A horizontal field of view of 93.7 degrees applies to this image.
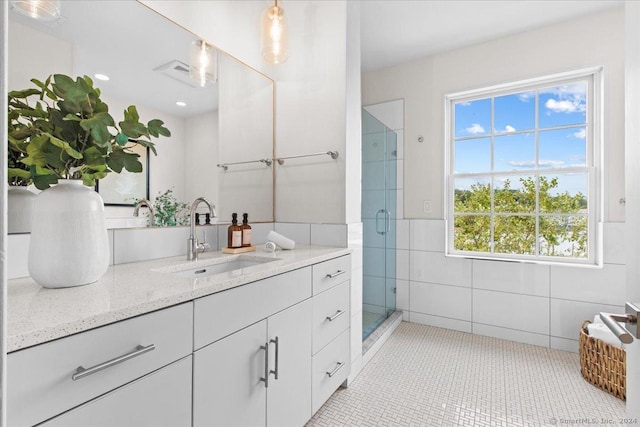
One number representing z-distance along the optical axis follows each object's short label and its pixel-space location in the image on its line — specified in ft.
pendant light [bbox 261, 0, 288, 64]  5.76
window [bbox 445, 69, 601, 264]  7.75
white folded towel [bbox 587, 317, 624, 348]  5.92
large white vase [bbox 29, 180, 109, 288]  2.82
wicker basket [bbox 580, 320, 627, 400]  5.55
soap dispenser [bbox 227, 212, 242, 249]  5.48
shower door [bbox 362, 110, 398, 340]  8.29
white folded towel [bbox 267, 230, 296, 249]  5.78
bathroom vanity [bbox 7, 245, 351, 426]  1.97
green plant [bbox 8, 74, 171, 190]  2.81
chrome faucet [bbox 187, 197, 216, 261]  4.70
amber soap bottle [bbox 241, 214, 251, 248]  5.67
